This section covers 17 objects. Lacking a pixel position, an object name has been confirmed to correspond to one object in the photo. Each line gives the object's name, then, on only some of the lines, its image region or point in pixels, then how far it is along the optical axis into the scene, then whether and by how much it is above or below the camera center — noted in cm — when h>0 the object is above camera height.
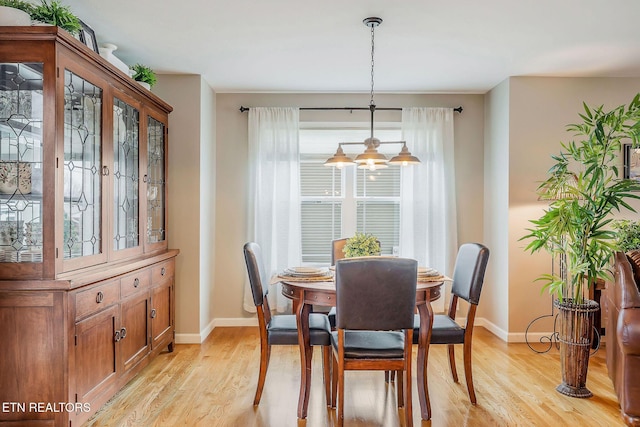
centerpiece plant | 307 -27
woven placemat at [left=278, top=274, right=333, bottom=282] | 287 -47
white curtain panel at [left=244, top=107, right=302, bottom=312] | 480 +26
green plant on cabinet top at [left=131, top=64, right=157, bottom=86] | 367 +113
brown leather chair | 266 -78
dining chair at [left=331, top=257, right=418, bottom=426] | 243 -57
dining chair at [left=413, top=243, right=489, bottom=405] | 289 -76
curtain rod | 482 +111
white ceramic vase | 313 +110
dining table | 269 -72
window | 505 +12
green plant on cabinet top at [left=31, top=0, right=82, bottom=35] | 242 +107
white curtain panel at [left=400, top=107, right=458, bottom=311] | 480 +15
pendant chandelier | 307 +36
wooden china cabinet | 230 -15
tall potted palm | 301 -22
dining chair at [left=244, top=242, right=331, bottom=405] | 288 -82
